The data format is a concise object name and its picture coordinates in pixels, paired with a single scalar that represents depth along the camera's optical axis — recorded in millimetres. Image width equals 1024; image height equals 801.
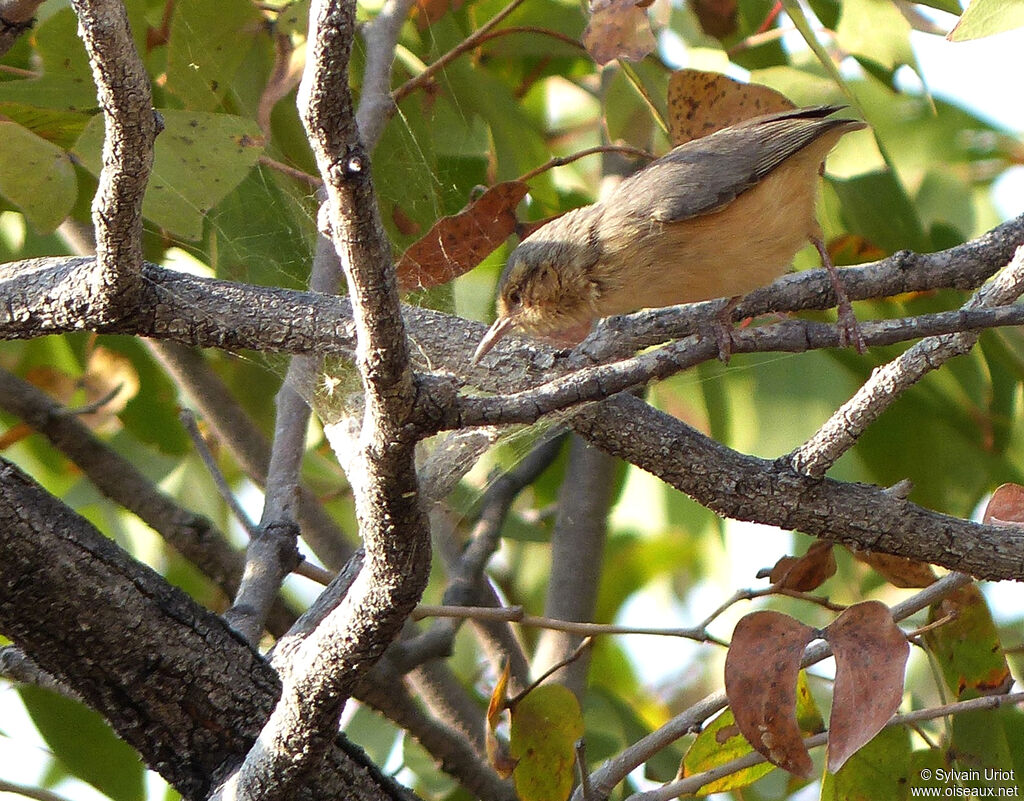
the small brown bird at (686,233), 6309
